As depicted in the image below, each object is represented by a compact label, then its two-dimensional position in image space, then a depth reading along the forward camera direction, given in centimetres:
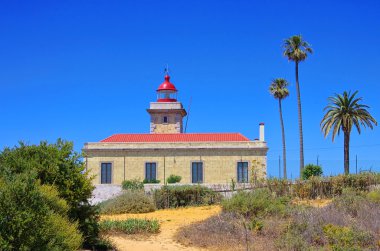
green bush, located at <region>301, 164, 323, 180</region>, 3138
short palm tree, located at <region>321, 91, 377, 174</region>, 3145
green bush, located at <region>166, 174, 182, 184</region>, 3369
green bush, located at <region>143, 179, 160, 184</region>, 3359
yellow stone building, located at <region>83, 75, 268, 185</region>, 3428
